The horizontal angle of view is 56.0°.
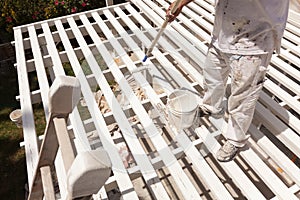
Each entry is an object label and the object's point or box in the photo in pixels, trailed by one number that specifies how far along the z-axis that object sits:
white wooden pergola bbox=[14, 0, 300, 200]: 1.94
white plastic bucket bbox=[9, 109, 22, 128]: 2.66
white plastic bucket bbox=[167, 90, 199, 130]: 2.24
